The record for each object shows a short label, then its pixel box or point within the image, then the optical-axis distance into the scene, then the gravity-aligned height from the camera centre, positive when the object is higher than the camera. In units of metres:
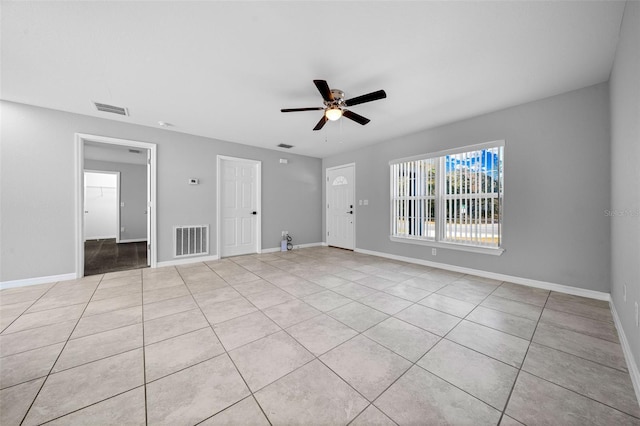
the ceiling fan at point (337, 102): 2.42 +1.28
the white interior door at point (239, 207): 5.12 +0.13
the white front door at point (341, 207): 5.95 +0.16
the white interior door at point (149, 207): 4.20 +0.09
